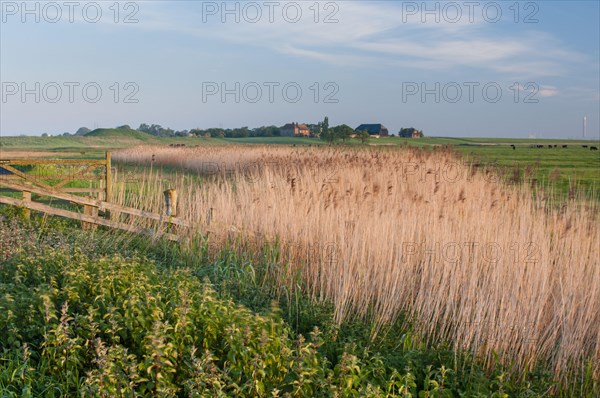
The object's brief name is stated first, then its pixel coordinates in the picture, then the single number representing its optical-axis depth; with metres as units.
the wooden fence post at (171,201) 11.09
